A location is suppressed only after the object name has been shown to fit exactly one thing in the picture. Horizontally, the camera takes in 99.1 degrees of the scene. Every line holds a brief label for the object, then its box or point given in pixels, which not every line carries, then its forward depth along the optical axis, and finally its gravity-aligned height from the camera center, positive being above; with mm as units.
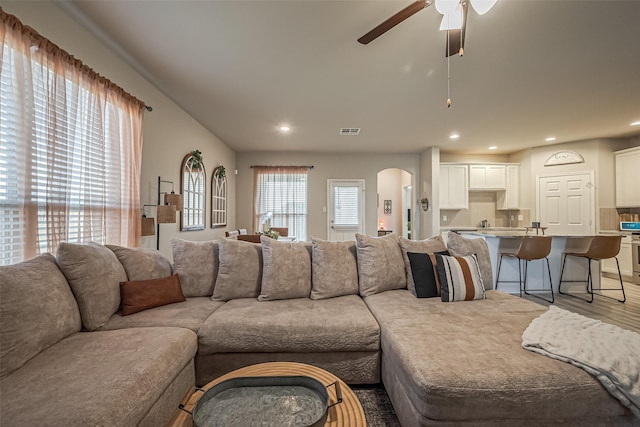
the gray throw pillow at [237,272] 2221 -473
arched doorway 9203 +543
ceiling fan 1597 +1298
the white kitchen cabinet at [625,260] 4973 -836
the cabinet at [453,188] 6414 +640
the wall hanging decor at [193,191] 3938 +373
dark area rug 1561 -1180
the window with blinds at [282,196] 6461 +457
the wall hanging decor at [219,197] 5066 +355
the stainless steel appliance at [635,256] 4832 -723
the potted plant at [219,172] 5152 +836
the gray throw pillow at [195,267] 2277 -439
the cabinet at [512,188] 6523 +650
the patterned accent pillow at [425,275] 2217 -493
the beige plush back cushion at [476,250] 2434 -318
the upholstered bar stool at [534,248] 3639 -447
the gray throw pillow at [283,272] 2211 -468
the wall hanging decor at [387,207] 9297 +278
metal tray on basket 920 -696
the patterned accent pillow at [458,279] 2135 -509
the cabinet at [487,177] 6469 +906
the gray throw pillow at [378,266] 2354 -450
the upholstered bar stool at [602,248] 3656 -447
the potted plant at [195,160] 4086 +846
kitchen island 4012 -754
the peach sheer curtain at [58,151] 1652 +476
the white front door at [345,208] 6672 +175
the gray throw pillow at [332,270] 2289 -477
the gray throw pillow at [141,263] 2035 -373
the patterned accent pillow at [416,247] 2448 -301
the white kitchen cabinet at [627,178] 5055 +715
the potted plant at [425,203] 6314 +283
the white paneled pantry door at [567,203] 5523 +257
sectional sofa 1156 -674
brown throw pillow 1876 -569
